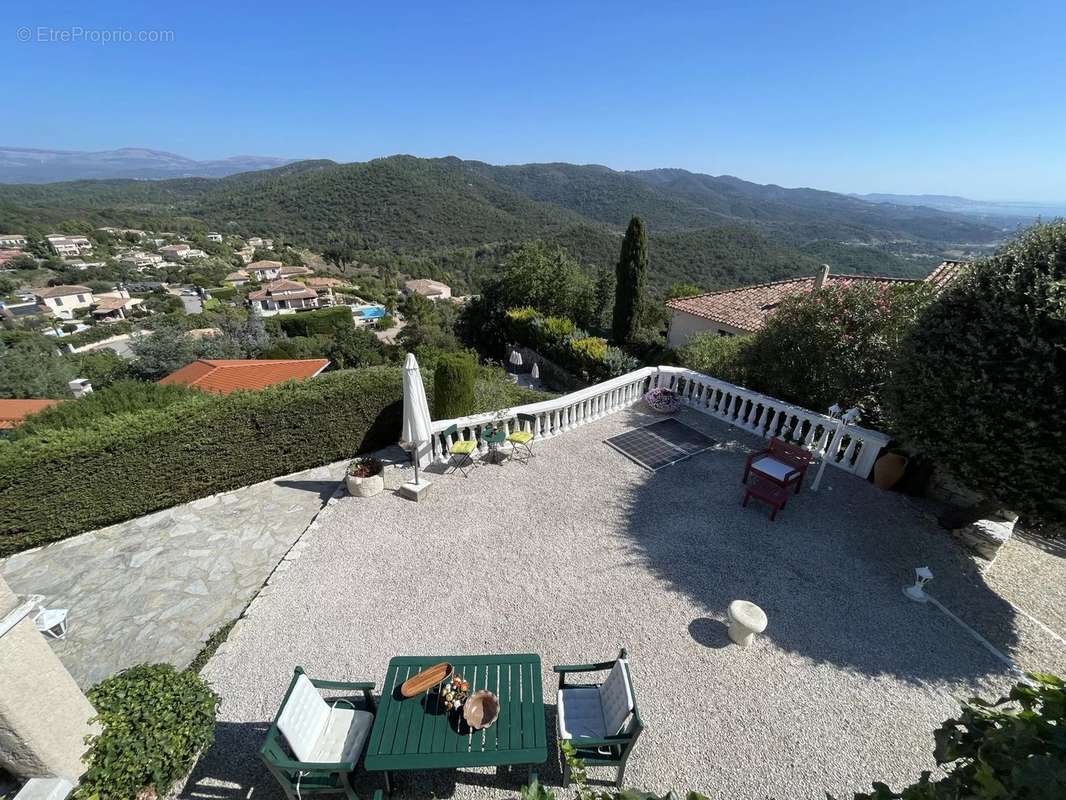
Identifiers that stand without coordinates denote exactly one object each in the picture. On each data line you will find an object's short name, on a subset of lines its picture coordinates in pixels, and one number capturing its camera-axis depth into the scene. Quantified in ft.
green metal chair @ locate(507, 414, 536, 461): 26.16
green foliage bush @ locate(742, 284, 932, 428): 24.98
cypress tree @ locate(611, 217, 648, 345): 73.05
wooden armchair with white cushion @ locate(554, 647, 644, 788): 11.59
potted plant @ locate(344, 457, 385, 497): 24.25
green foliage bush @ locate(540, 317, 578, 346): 62.03
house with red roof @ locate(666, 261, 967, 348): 60.44
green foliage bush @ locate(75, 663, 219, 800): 11.44
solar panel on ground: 26.94
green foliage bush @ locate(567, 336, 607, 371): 49.83
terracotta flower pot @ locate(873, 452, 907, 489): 23.41
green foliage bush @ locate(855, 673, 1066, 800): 4.98
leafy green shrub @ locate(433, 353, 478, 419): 28.81
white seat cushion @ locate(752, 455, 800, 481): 22.41
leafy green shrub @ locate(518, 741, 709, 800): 5.32
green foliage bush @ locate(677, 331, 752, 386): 32.53
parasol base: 23.91
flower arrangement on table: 11.91
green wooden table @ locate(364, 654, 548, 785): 11.16
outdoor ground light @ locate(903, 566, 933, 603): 17.90
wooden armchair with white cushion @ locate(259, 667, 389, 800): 11.05
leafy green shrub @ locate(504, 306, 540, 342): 69.97
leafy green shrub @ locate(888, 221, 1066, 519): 15.83
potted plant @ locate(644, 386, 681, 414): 31.99
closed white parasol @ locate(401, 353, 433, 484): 22.94
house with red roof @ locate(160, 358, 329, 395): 48.11
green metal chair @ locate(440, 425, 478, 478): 25.59
